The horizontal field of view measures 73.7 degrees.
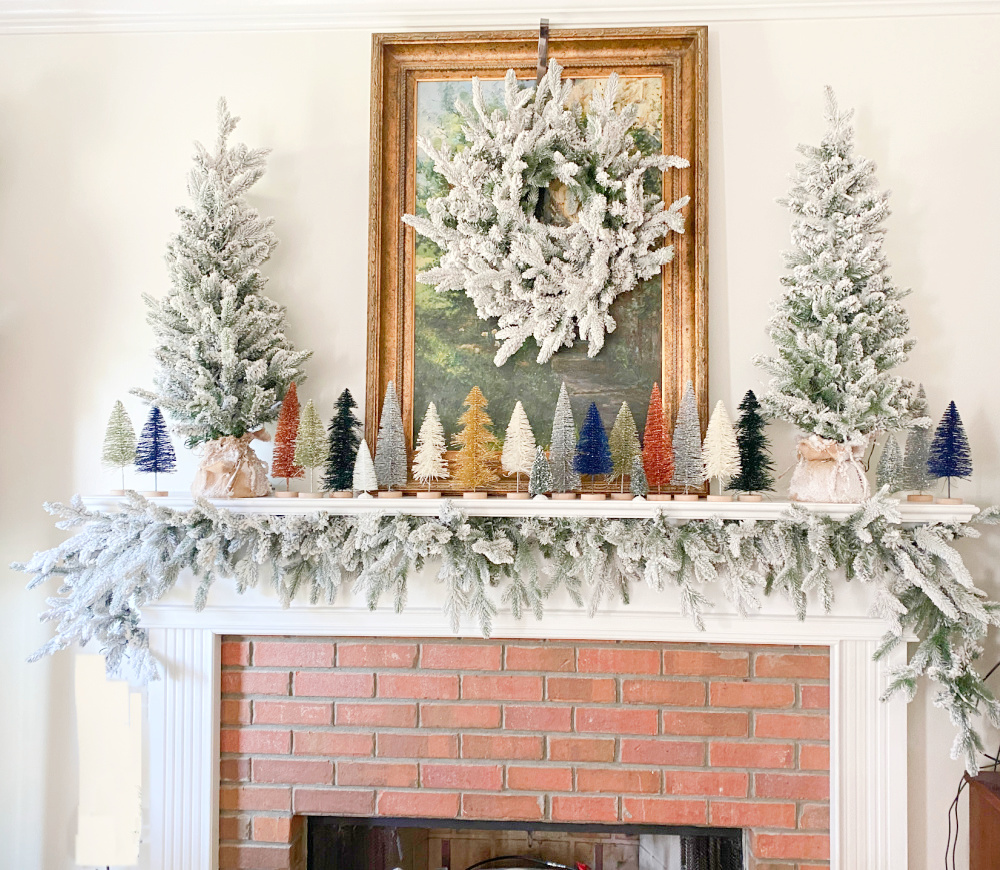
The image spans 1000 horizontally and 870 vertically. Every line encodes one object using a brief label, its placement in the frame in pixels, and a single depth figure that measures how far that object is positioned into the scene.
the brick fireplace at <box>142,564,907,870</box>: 1.49
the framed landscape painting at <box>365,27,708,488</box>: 1.58
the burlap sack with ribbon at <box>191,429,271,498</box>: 1.46
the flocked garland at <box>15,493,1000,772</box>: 1.36
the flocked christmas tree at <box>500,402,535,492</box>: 1.47
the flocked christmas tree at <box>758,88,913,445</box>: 1.38
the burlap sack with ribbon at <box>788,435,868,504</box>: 1.40
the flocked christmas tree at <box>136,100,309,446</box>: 1.47
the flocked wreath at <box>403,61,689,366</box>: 1.52
